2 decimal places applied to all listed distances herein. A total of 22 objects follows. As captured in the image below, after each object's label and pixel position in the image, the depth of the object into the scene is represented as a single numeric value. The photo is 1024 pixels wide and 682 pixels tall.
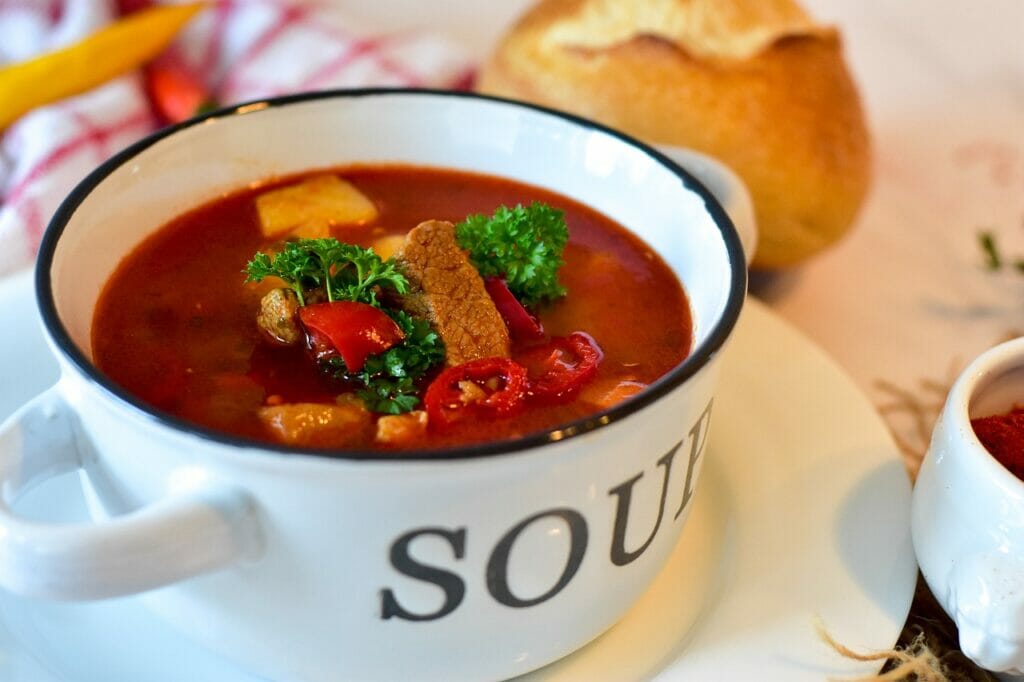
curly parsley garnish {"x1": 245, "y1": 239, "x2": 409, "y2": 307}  0.33
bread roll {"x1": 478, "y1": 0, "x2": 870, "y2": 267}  0.43
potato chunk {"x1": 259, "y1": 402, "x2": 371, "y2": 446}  0.31
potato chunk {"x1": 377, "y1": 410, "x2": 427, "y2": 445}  0.31
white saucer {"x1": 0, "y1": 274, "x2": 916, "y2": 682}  0.32
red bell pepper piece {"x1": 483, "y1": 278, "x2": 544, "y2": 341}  0.34
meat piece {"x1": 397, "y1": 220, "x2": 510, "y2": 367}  0.33
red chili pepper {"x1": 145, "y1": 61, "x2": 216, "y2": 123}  0.51
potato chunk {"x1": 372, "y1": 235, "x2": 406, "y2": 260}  0.36
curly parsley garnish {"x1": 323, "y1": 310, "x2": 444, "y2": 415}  0.32
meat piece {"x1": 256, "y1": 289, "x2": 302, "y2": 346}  0.33
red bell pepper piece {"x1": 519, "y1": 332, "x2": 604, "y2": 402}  0.32
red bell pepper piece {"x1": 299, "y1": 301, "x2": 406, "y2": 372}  0.32
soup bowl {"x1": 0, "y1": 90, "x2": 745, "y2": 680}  0.28
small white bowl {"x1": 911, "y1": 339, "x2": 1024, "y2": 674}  0.31
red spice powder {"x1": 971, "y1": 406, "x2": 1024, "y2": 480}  0.33
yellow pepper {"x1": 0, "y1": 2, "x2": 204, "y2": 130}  0.48
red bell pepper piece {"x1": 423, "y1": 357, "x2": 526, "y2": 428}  0.31
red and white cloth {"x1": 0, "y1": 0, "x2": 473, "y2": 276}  0.48
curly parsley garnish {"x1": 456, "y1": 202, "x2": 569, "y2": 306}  0.35
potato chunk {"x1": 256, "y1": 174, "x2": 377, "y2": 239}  0.37
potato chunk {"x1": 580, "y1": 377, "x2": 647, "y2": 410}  0.32
